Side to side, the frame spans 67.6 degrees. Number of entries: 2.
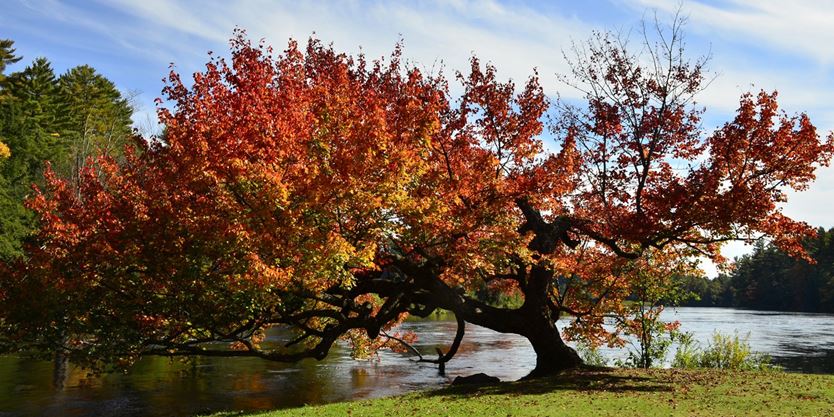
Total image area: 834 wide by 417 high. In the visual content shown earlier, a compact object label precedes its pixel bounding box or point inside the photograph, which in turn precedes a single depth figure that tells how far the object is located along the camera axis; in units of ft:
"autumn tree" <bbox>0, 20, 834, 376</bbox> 49.26
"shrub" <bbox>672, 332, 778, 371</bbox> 89.66
